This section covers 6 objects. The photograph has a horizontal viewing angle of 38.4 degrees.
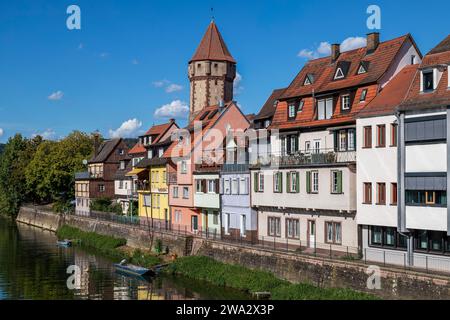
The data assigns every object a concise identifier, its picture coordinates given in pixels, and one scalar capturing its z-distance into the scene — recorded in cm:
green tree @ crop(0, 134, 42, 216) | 10888
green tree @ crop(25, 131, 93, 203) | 9738
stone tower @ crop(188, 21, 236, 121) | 8531
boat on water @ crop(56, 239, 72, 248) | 6938
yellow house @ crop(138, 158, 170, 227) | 6519
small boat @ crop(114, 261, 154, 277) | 4678
